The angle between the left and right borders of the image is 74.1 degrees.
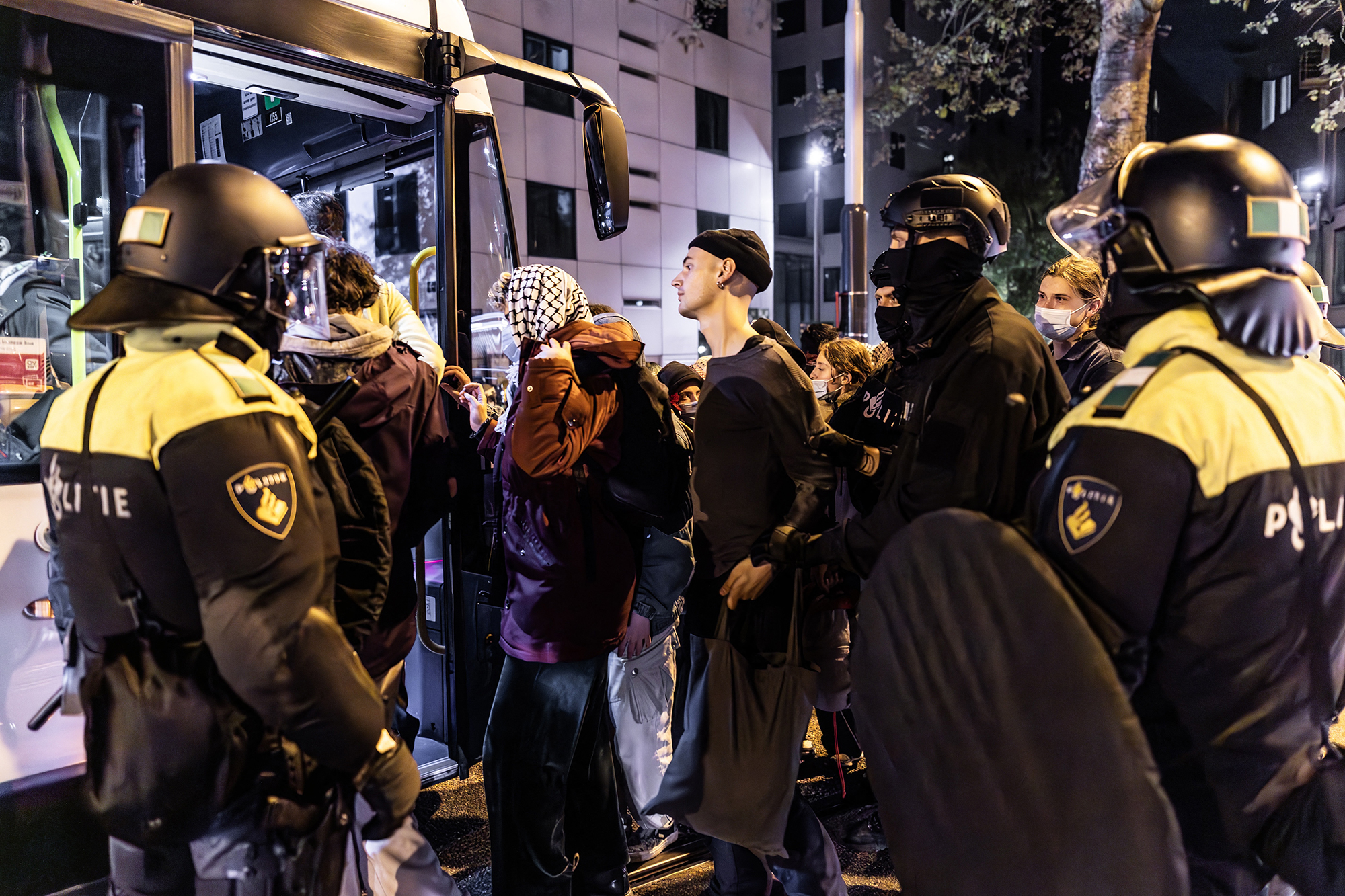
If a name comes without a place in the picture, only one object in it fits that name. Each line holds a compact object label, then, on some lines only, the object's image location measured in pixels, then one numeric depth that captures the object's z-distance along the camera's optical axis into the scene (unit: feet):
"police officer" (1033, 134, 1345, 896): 4.83
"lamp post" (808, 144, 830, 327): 78.69
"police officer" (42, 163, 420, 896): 5.14
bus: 8.39
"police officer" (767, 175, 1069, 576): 6.91
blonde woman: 13.71
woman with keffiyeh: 8.74
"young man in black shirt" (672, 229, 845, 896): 8.84
